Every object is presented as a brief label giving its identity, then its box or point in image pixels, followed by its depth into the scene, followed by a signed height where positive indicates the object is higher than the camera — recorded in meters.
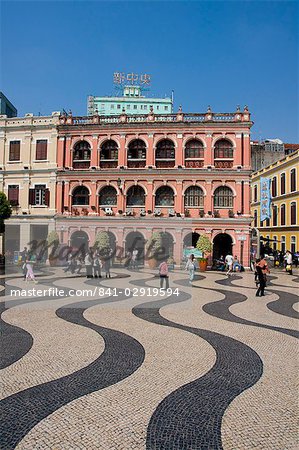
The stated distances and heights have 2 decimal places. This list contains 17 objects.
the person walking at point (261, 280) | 16.48 -1.91
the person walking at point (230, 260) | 25.80 -1.62
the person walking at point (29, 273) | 19.72 -2.00
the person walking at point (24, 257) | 22.61 -1.65
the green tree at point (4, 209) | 26.88 +2.04
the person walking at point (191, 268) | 20.79 -1.73
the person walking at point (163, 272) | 17.53 -1.67
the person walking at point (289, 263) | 27.77 -1.90
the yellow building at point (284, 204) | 39.00 +3.91
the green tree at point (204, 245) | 29.09 -0.57
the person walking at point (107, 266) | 23.17 -1.87
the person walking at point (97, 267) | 22.78 -1.88
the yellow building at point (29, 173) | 35.78 +6.27
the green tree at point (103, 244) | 28.72 -0.56
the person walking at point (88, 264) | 22.91 -1.75
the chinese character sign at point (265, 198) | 36.75 +4.17
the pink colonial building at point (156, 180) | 32.69 +5.38
